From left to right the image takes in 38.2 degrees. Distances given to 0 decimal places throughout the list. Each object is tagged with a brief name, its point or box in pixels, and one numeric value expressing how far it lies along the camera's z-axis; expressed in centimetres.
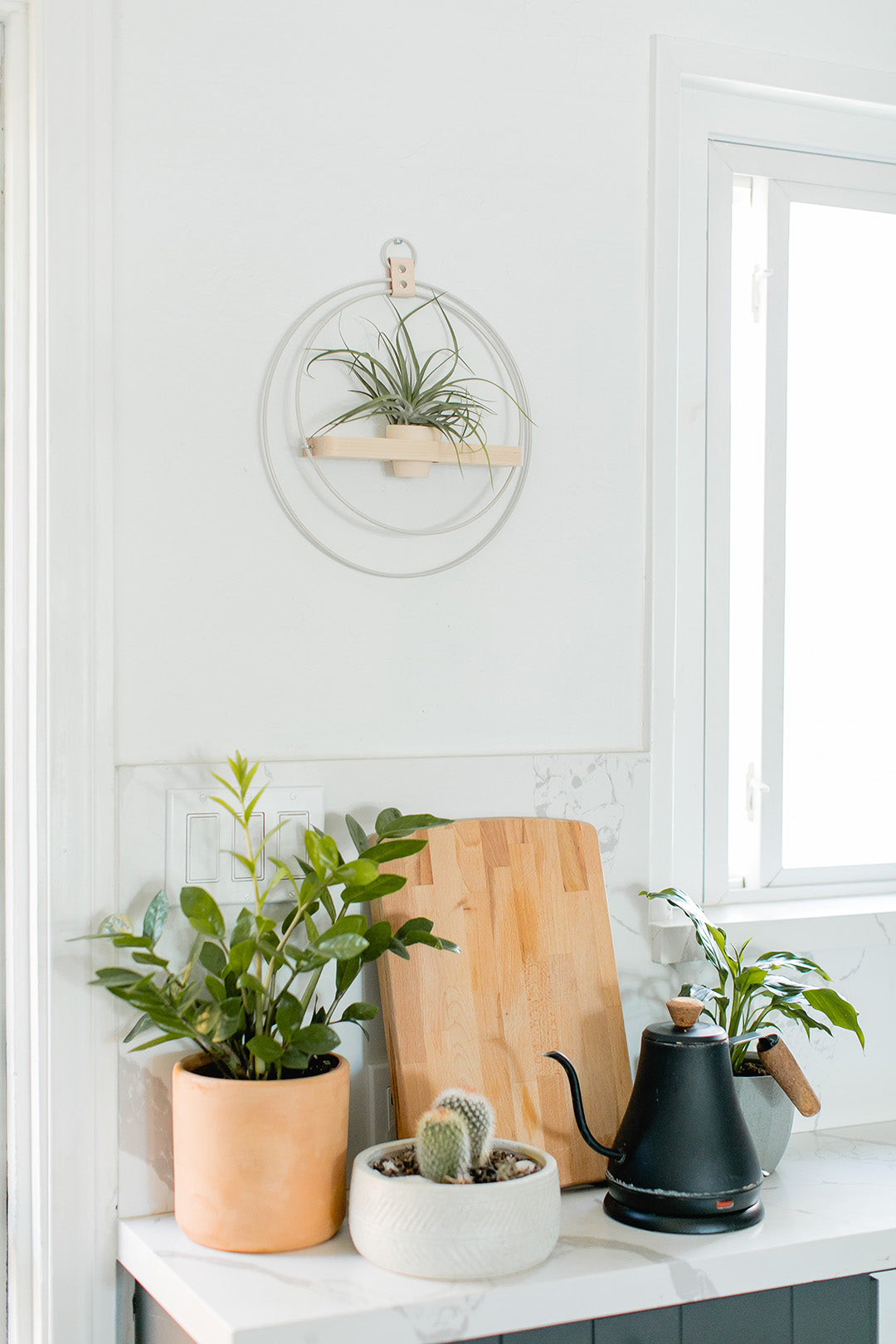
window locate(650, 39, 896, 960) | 166
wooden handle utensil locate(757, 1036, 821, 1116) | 145
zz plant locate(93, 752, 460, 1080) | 128
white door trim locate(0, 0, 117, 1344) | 134
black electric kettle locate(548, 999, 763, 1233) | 132
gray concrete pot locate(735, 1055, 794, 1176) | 148
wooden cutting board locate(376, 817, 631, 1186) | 144
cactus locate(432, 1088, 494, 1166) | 123
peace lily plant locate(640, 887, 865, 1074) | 149
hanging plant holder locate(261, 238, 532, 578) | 144
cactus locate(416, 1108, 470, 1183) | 121
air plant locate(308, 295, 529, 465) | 146
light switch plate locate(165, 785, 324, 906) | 139
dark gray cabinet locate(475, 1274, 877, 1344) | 122
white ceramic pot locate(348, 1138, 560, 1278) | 119
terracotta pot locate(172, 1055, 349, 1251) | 126
